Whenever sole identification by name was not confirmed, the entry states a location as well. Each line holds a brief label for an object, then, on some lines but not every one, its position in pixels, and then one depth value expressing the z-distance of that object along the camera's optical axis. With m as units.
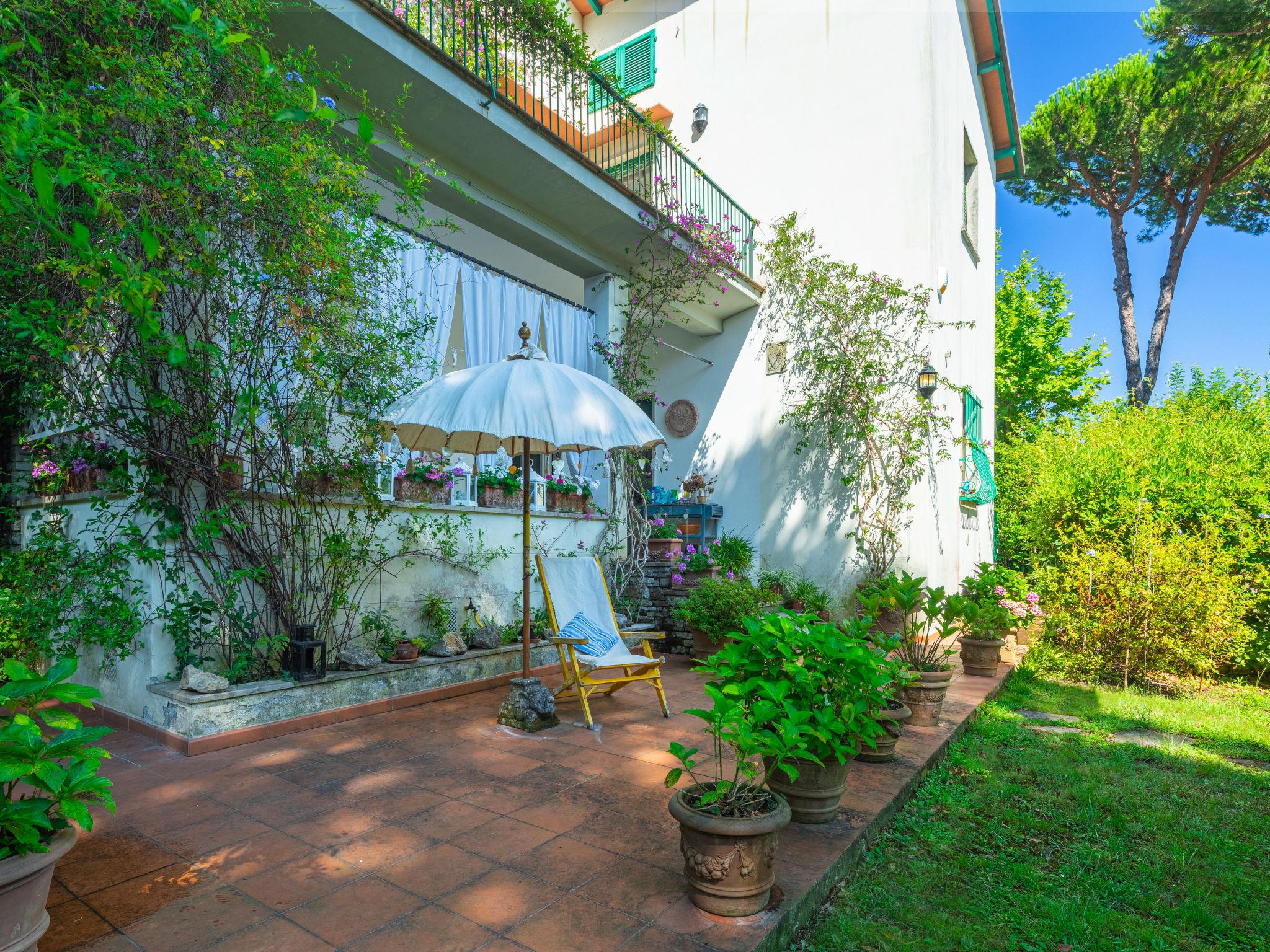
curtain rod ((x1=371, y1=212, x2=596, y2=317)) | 4.48
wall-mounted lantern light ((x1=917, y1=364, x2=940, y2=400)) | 7.23
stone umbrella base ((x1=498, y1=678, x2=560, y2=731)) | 3.90
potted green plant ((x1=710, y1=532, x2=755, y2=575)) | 7.48
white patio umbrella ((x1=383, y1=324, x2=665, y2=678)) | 3.73
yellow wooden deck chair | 4.07
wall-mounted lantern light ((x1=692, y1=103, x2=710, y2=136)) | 9.03
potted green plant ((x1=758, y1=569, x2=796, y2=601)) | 7.40
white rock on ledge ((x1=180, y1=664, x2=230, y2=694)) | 3.48
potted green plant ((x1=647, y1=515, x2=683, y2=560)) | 7.31
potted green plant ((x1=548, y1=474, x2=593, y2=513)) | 6.38
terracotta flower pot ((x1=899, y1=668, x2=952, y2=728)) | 4.20
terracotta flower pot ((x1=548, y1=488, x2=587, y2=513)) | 6.38
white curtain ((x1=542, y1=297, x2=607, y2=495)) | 6.71
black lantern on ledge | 3.92
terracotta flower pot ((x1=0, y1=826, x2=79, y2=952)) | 1.38
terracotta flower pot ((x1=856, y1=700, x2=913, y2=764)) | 3.44
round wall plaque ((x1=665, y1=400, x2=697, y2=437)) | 8.88
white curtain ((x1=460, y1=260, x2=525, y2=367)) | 5.83
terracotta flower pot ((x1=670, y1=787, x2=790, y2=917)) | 1.99
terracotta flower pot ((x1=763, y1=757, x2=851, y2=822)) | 2.67
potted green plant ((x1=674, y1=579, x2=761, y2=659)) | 6.03
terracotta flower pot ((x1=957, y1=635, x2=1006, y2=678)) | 5.91
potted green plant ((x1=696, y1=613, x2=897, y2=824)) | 2.49
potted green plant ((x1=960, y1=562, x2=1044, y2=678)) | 5.90
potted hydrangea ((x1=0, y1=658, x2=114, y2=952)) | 1.40
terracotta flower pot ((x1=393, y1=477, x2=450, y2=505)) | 4.96
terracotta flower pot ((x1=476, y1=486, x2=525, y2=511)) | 5.65
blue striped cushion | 4.24
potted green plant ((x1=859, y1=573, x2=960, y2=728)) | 4.08
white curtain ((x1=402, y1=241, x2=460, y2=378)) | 5.26
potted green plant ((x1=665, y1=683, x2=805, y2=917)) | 1.99
